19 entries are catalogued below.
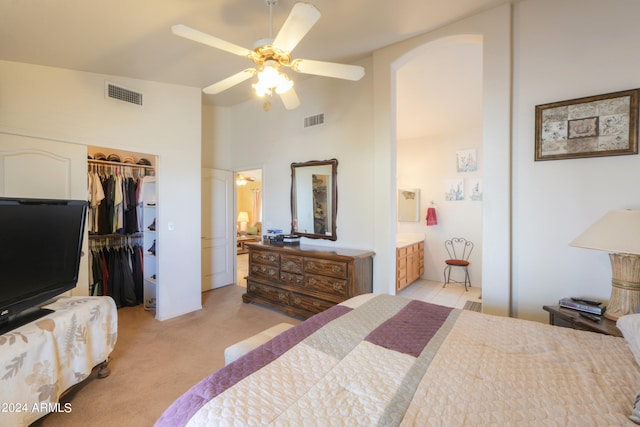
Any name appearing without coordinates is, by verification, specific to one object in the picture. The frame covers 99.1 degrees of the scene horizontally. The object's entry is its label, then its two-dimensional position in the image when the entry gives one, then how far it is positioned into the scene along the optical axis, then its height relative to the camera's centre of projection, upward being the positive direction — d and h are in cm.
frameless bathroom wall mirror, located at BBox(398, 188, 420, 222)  529 +8
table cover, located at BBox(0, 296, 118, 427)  144 -90
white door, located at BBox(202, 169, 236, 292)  437 -32
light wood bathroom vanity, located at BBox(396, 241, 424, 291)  406 -90
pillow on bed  107 -52
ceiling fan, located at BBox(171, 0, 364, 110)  146 +99
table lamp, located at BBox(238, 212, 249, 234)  914 -37
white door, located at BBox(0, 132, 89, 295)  229 +35
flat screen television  163 -29
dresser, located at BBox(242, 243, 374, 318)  288 -78
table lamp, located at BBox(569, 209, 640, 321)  147 -21
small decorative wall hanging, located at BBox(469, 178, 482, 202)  462 +33
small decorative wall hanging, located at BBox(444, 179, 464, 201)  483 +33
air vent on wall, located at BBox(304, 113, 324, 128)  357 +119
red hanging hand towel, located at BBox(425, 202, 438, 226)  502 -15
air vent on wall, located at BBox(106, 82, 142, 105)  284 +124
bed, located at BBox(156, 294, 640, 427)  82 -62
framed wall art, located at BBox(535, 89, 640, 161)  176 +56
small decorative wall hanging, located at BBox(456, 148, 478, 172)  468 +84
